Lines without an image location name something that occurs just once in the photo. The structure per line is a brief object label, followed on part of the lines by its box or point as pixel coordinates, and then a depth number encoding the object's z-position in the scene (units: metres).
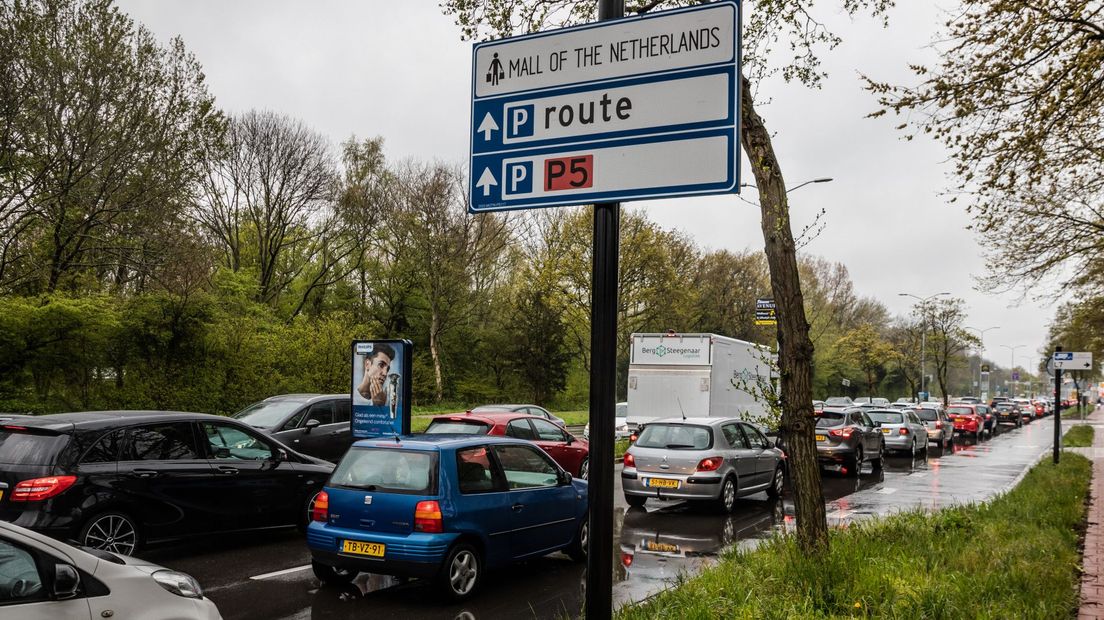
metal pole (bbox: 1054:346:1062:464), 21.35
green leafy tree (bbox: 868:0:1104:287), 9.79
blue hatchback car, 7.63
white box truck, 23.44
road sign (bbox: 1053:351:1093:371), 21.28
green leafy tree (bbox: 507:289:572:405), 52.12
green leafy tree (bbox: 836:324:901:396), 69.50
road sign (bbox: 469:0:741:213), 3.61
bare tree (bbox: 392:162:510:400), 44.72
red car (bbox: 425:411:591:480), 14.11
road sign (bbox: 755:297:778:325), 26.91
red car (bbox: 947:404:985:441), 37.03
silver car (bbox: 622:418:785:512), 13.81
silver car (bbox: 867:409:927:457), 26.25
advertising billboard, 13.32
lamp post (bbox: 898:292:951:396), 60.91
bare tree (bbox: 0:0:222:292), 20.27
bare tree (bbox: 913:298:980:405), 60.66
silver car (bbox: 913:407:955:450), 31.69
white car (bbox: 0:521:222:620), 4.07
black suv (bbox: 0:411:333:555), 8.12
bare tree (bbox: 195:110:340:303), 39.78
